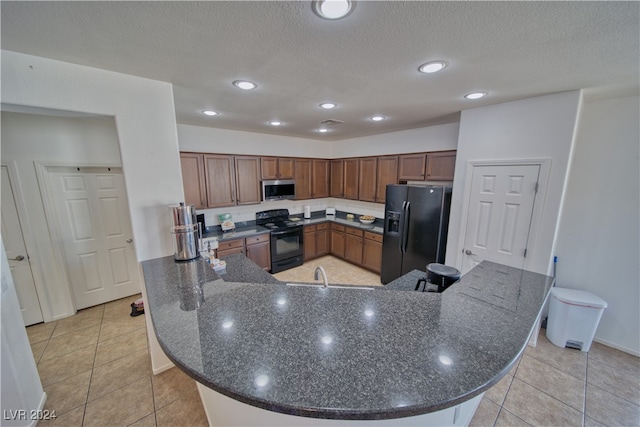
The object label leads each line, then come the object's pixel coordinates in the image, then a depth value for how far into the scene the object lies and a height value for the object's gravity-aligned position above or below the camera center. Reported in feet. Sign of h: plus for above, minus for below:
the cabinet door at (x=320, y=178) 15.84 +0.11
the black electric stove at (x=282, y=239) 13.46 -3.56
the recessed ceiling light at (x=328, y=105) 7.92 +2.62
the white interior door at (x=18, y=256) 8.20 -2.82
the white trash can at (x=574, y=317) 7.55 -4.63
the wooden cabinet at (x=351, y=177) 14.80 +0.16
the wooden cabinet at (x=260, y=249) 12.50 -3.85
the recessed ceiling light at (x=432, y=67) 4.99 +2.50
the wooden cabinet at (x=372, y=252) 13.32 -4.25
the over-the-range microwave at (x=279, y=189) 13.67 -0.59
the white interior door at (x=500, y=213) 7.79 -1.23
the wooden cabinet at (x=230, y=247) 11.54 -3.43
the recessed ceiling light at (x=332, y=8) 3.20 +2.45
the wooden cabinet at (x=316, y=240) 15.12 -4.11
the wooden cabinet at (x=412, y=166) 11.36 +0.66
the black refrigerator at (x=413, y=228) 10.06 -2.26
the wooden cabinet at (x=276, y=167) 13.61 +0.74
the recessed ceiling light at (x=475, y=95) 6.86 +2.55
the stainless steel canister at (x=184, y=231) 6.07 -1.37
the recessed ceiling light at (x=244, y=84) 6.07 +2.56
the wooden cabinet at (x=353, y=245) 14.38 -4.19
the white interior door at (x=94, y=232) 9.41 -2.24
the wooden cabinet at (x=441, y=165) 10.23 +0.65
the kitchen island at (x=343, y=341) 2.52 -2.31
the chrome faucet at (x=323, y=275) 4.85 -2.07
